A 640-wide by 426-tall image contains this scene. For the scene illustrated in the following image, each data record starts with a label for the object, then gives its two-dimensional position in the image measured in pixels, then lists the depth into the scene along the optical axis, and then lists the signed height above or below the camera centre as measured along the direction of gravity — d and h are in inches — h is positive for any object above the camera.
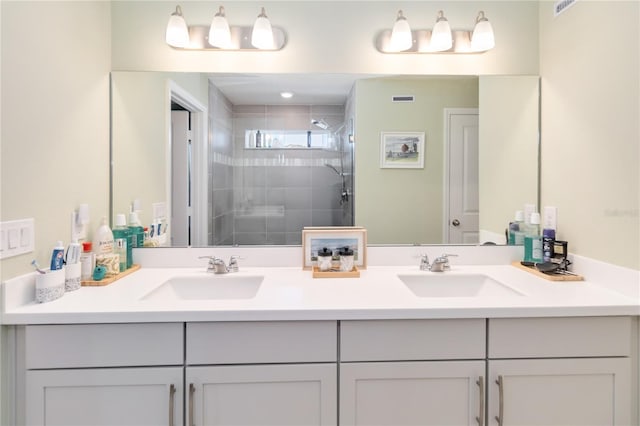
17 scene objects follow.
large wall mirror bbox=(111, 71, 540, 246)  69.9 +10.3
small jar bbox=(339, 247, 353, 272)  63.6 -9.0
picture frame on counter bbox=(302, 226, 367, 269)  67.7 -5.8
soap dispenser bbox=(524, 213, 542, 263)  67.0 -5.7
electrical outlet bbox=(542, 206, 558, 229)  67.2 -1.4
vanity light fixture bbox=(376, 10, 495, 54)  67.9 +31.5
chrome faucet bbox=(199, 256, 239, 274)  64.4 -9.7
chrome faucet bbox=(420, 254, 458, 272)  66.2 -9.7
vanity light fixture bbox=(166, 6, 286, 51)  66.2 +31.4
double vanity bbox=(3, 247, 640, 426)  44.9 -18.5
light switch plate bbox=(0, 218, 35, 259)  43.9 -3.4
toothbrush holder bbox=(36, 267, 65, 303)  47.1 -9.7
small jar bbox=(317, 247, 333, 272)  63.8 -8.7
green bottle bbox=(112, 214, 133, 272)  63.1 -5.1
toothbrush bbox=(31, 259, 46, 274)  47.7 -7.2
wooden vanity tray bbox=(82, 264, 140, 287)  55.9 -10.8
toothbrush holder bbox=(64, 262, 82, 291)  52.4 -9.4
